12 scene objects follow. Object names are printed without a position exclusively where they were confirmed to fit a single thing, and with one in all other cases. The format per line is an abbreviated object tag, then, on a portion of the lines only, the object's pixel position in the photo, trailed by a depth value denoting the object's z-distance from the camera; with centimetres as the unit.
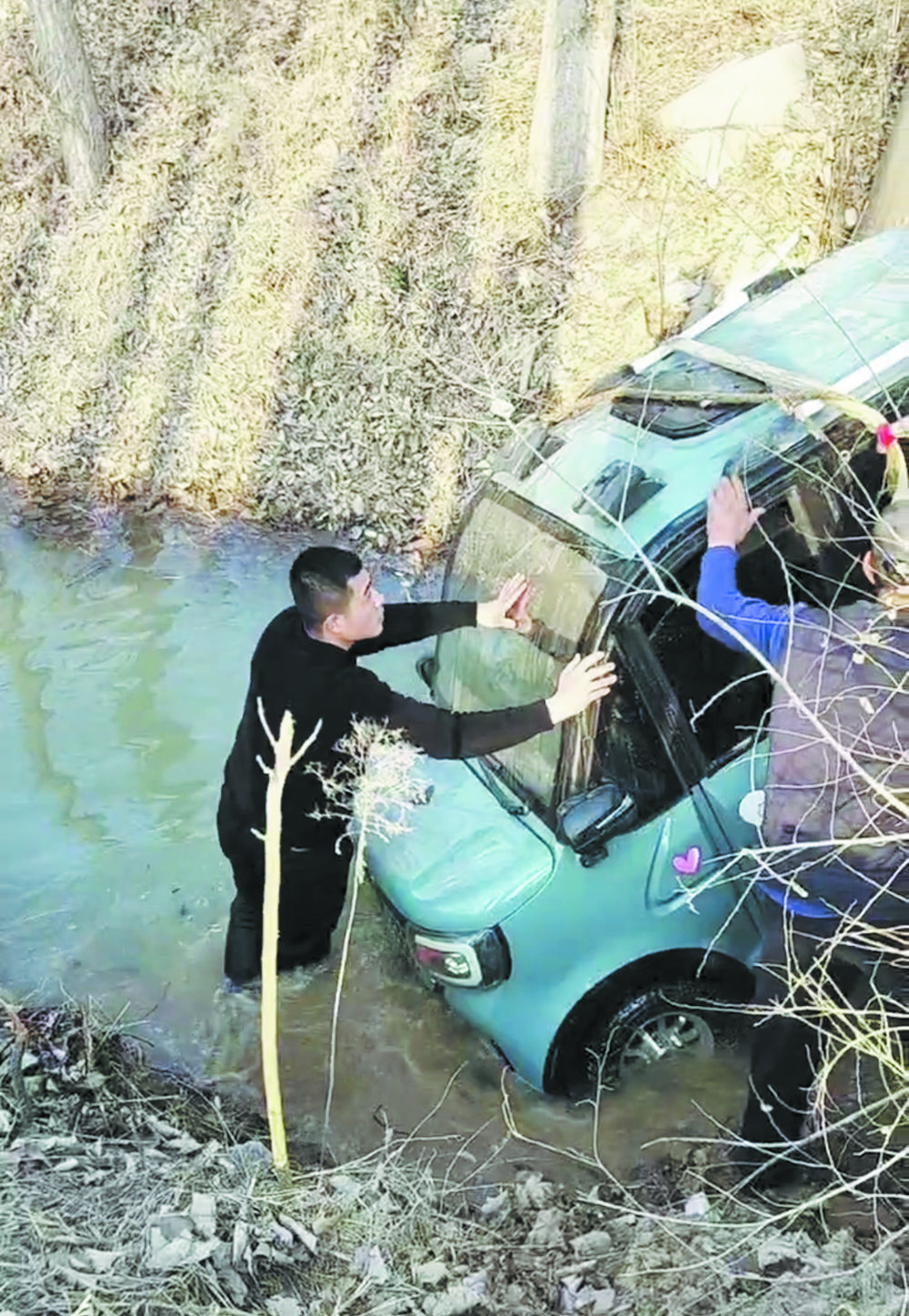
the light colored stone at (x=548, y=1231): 357
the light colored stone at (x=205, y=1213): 329
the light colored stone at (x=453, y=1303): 318
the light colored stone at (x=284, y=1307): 309
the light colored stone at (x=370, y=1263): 326
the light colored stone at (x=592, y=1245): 349
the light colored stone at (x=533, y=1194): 386
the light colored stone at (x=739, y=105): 893
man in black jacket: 396
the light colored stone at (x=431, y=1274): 329
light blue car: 394
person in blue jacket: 321
